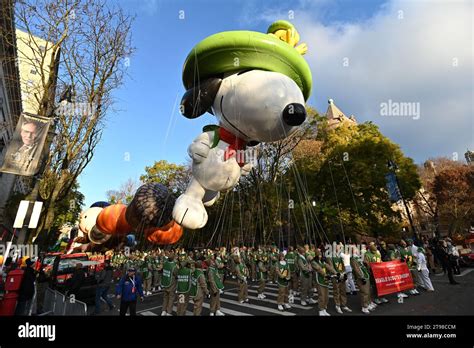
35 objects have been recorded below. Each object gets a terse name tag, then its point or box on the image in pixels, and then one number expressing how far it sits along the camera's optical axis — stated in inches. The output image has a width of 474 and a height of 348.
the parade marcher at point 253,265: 551.5
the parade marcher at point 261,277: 404.7
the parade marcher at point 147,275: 469.1
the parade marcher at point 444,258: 395.9
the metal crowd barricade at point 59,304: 277.8
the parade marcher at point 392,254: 370.3
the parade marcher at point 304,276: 341.7
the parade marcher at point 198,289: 275.0
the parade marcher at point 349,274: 338.3
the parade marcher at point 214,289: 288.8
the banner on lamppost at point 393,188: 637.9
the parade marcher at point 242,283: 369.7
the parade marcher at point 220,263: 422.6
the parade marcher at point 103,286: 347.6
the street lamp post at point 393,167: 668.4
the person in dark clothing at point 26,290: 266.2
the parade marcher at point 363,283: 285.7
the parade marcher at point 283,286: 323.0
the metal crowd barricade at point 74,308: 252.4
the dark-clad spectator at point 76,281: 334.0
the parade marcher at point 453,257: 489.3
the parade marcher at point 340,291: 294.5
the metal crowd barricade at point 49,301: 308.7
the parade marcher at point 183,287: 273.4
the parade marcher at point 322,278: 282.0
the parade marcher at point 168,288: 319.3
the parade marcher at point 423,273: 370.0
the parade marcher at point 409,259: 386.2
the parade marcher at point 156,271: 476.1
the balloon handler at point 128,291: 253.0
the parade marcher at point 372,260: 313.4
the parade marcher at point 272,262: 448.3
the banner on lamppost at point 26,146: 274.5
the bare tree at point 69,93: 315.3
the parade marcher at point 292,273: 380.2
